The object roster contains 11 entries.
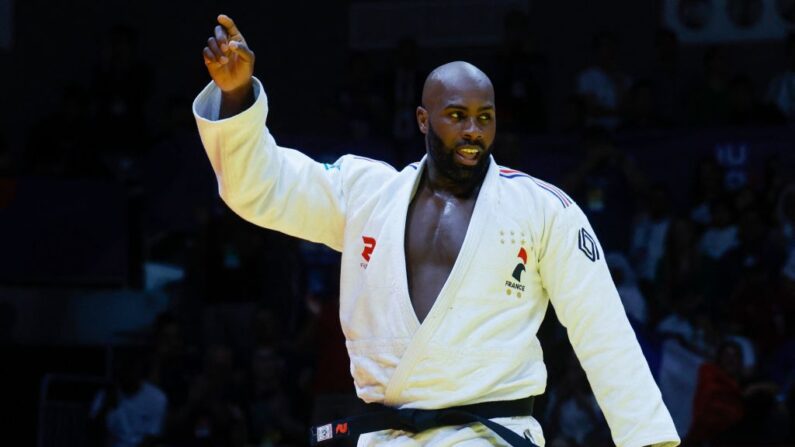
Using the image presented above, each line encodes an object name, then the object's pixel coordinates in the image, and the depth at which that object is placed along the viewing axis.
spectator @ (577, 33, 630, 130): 21.17
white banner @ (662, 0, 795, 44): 23.83
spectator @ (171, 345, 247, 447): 18.00
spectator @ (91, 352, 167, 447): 18.37
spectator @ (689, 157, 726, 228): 19.50
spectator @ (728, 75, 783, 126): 20.45
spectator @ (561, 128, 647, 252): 19.14
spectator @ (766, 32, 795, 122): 21.00
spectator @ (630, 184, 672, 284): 19.11
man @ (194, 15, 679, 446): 7.79
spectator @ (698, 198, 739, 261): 19.19
